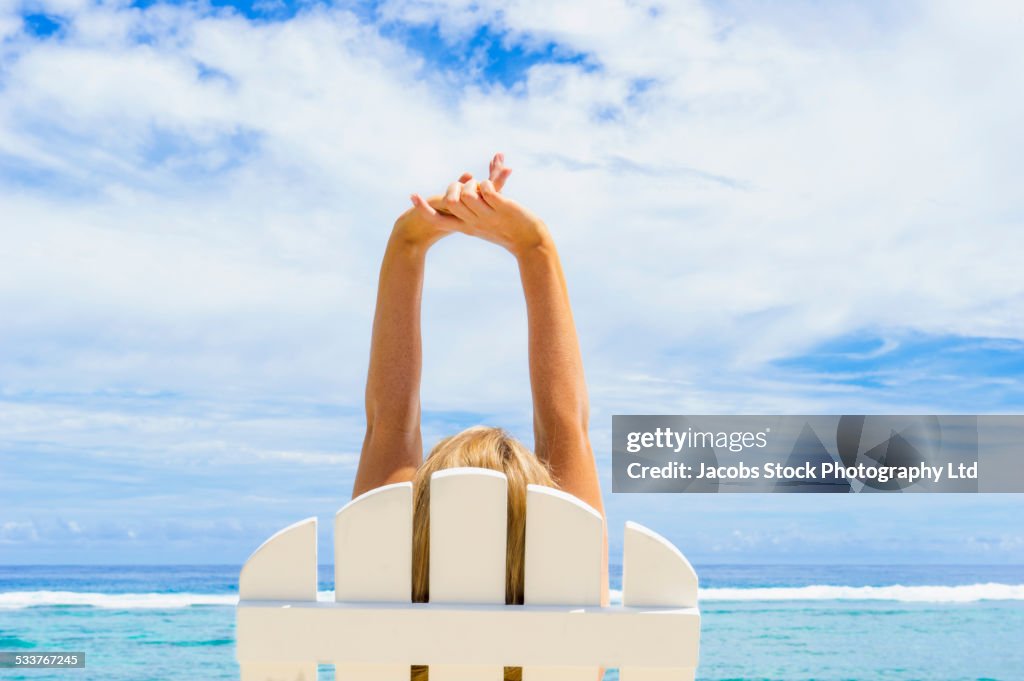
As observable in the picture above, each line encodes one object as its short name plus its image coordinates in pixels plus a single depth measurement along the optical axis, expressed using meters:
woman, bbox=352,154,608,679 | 2.32
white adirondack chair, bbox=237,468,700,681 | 1.42
